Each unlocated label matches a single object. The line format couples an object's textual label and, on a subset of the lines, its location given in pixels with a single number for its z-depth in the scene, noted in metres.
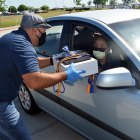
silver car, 2.59
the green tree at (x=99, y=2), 71.59
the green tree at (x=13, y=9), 79.55
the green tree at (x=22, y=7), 78.11
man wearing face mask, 2.40
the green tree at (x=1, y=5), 29.72
